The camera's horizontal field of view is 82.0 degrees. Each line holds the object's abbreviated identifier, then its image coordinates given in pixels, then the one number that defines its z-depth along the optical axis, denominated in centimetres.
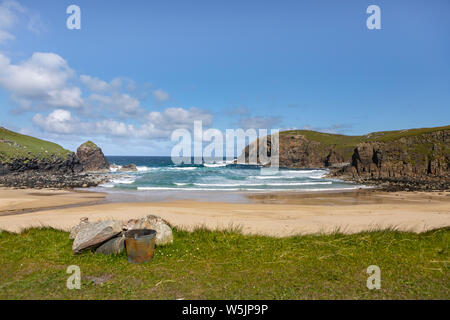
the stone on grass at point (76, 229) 909
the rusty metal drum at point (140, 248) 736
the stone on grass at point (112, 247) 785
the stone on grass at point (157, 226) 852
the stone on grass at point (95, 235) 782
